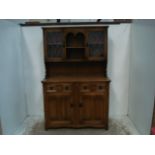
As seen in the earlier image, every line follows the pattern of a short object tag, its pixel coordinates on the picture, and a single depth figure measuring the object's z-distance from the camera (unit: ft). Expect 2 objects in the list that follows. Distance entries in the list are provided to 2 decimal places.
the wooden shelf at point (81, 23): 5.72
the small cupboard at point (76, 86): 5.65
